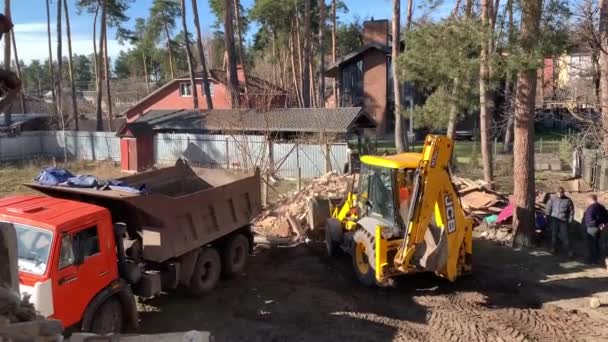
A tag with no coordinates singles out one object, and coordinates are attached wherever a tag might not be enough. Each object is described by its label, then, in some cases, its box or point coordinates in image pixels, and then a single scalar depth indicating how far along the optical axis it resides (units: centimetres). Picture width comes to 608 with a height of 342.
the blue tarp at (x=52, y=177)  883
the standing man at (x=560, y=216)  1230
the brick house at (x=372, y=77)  4191
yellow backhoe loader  914
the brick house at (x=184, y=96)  4453
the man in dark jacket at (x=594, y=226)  1160
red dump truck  679
